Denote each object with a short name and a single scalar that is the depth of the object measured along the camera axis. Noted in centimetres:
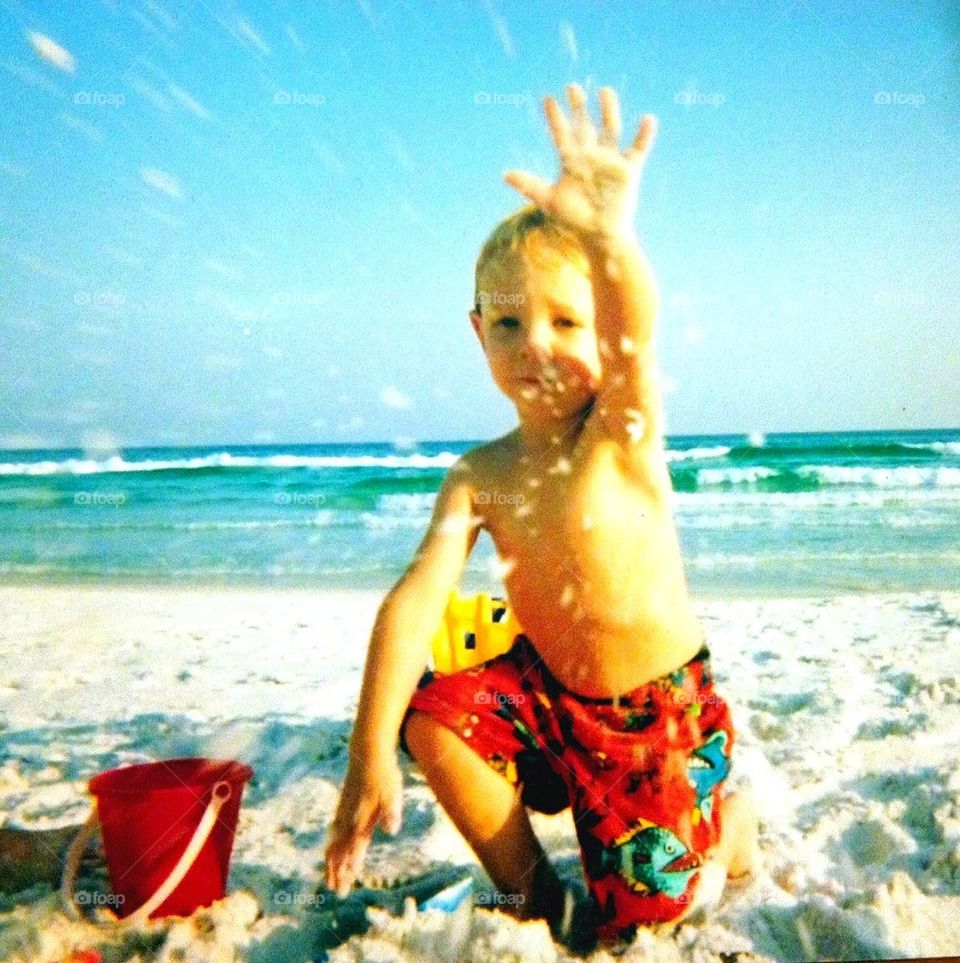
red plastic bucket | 138
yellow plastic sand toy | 187
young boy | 134
